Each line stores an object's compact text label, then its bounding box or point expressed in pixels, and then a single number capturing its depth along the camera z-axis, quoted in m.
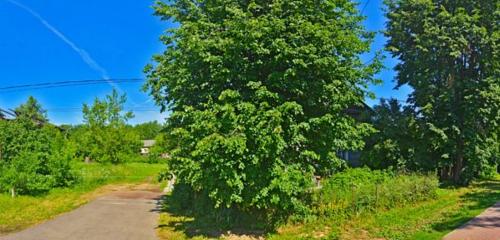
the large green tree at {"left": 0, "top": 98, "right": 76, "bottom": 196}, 18.78
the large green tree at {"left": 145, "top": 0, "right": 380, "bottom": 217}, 10.71
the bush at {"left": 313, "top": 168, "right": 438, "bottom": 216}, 12.68
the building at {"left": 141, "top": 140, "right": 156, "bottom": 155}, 94.22
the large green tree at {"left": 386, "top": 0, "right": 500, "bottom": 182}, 18.80
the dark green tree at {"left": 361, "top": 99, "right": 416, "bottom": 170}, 19.80
